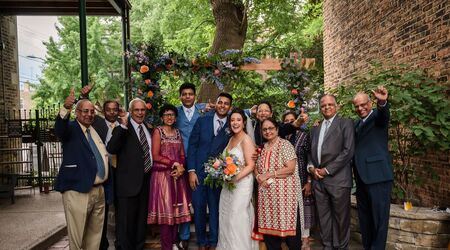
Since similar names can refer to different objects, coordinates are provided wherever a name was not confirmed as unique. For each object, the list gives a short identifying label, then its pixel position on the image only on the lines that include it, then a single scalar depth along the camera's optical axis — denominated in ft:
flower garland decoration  19.04
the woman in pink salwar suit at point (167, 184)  15.72
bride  14.66
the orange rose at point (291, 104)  18.53
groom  15.96
